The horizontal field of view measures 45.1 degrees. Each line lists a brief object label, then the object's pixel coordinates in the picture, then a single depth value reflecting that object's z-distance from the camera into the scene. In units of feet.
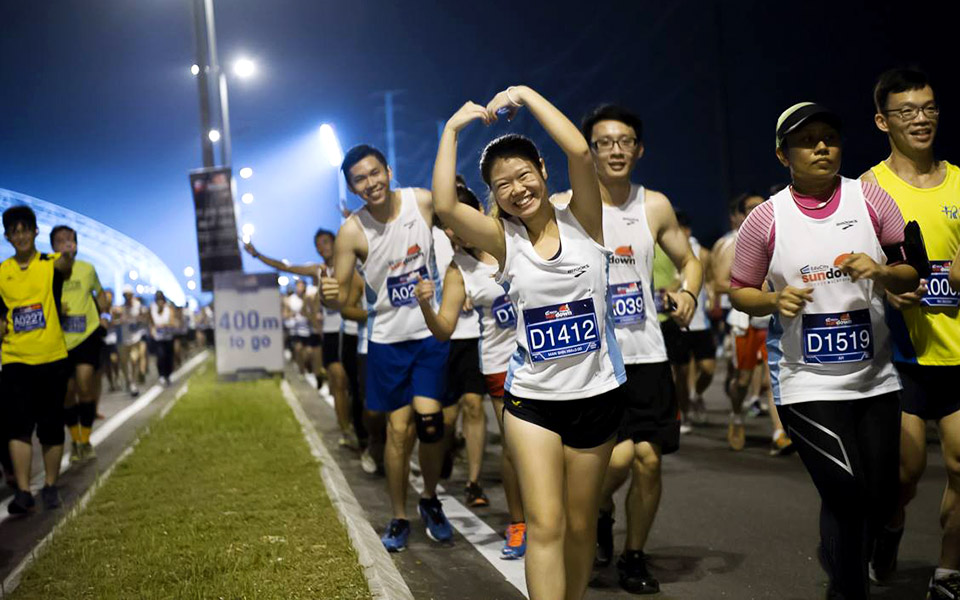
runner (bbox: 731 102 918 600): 14.73
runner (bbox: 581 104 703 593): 19.42
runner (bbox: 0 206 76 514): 30.60
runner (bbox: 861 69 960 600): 16.79
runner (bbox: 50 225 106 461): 36.27
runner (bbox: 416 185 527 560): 24.65
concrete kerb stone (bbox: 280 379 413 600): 18.00
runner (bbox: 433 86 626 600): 14.62
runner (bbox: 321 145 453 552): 23.76
